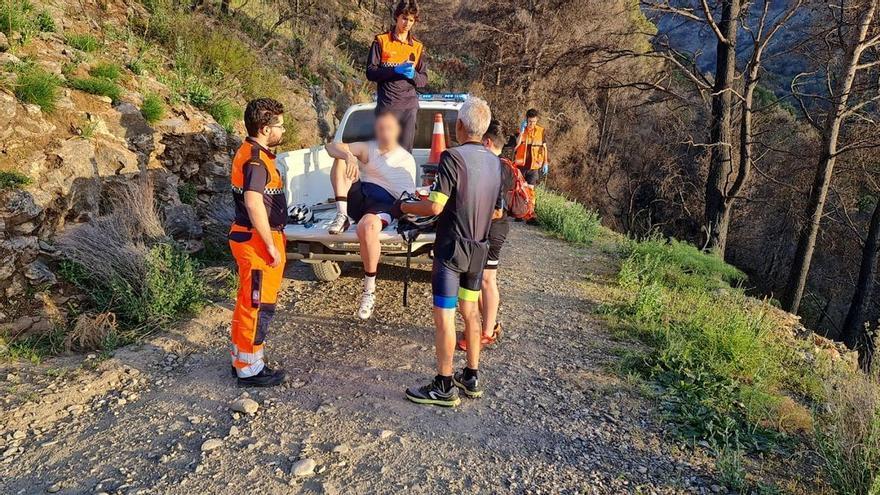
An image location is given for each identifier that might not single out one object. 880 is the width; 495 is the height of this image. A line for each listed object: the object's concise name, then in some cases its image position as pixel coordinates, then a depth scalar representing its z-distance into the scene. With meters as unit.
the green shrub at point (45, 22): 6.34
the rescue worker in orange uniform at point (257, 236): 3.38
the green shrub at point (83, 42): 6.54
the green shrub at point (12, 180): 4.68
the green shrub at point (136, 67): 7.01
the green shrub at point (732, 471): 2.89
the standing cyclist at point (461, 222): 3.19
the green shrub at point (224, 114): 7.59
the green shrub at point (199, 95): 7.55
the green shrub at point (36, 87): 5.27
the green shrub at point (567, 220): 8.66
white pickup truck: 4.75
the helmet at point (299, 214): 5.03
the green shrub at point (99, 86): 5.98
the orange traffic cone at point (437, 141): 6.25
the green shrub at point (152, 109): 6.46
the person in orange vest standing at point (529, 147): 8.18
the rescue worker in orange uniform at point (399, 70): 5.71
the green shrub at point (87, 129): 5.60
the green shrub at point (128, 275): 4.60
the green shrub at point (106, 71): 6.35
